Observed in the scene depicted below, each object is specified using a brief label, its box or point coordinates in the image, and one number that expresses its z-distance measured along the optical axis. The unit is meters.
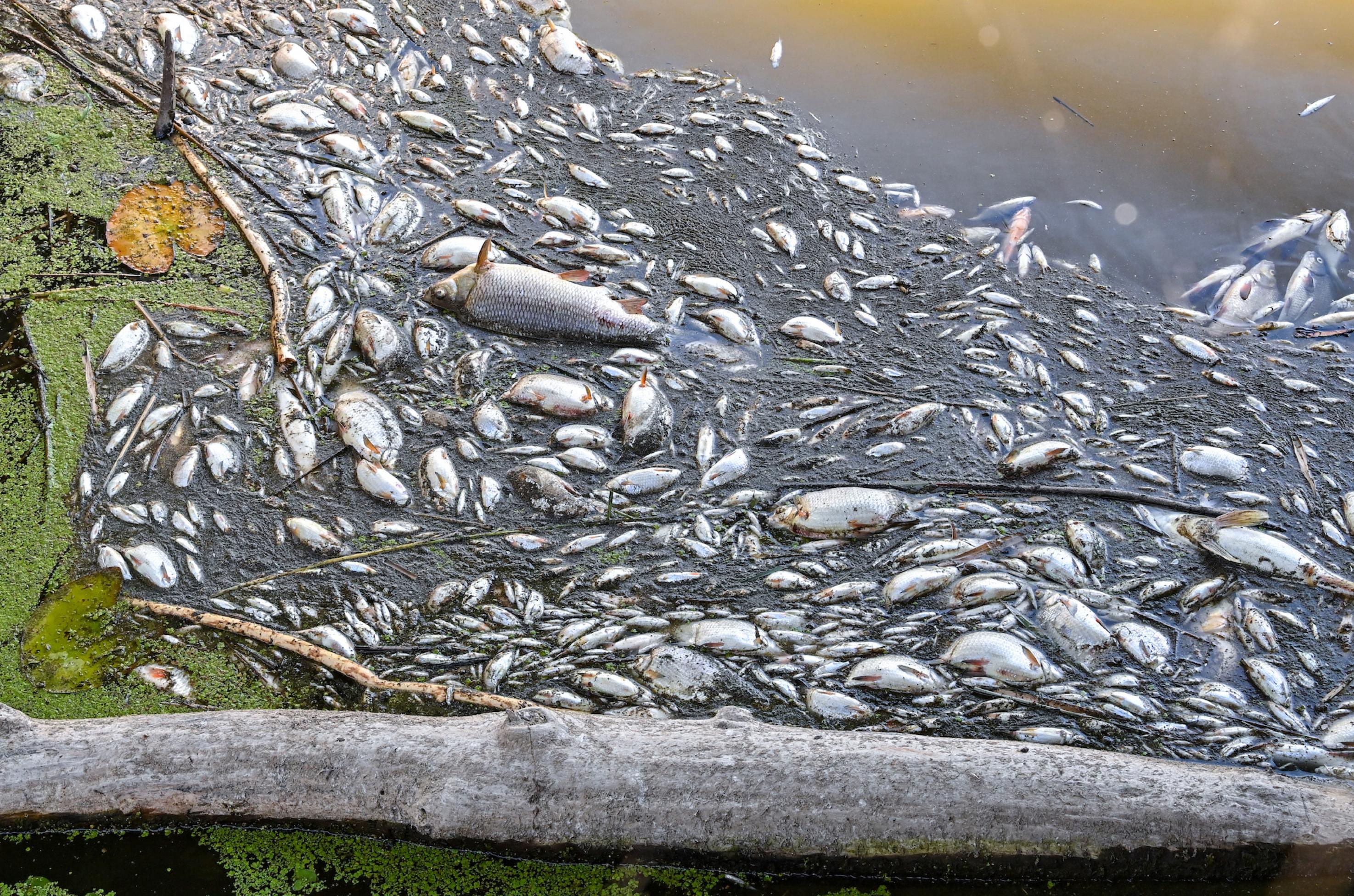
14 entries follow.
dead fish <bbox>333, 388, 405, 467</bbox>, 2.61
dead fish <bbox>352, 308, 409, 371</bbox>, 2.83
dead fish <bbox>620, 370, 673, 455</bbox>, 2.72
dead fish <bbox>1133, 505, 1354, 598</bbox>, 2.50
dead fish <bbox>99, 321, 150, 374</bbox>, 2.73
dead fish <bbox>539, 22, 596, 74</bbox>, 4.05
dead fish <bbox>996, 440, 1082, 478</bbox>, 2.71
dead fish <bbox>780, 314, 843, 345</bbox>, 3.08
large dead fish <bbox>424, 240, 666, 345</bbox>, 2.97
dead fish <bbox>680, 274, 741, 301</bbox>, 3.19
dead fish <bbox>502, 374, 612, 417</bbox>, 2.78
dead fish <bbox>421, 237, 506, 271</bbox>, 3.14
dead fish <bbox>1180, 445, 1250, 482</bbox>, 2.76
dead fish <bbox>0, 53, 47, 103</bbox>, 3.53
